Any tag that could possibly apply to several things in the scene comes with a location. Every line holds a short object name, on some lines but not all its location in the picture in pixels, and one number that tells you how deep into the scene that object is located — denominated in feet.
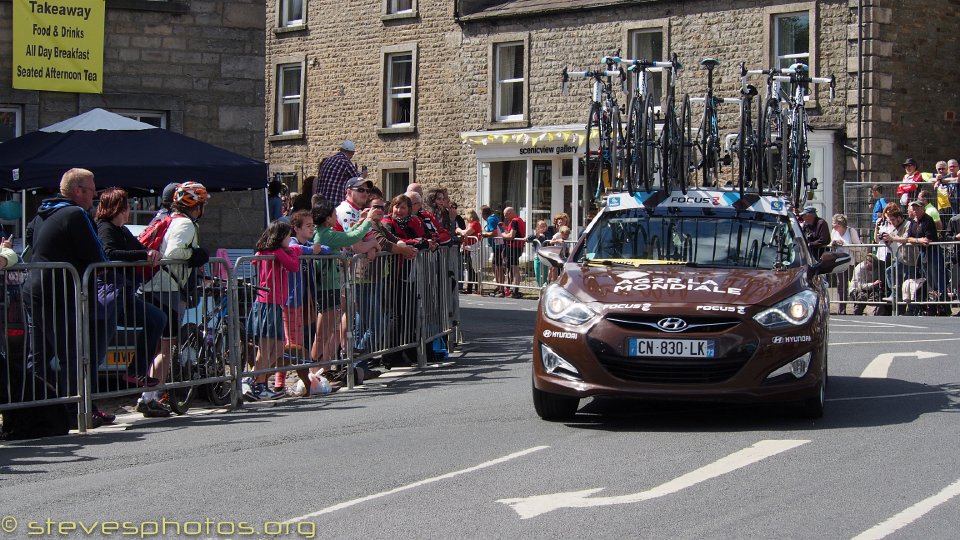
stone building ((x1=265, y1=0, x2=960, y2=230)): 104.99
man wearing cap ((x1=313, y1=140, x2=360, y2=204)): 56.95
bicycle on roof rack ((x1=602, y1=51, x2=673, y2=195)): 47.55
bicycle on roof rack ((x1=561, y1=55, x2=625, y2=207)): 49.75
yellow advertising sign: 66.28
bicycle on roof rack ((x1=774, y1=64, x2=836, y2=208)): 56.49
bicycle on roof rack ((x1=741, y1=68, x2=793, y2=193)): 51.88
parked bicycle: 38.04
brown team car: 32.40
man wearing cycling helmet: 37.27
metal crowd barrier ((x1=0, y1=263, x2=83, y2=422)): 33.37
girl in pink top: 40.09
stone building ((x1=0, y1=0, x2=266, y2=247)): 69.10
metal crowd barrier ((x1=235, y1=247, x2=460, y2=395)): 40.63
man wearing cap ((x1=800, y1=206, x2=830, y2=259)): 69.10
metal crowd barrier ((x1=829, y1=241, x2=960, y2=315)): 74.79
